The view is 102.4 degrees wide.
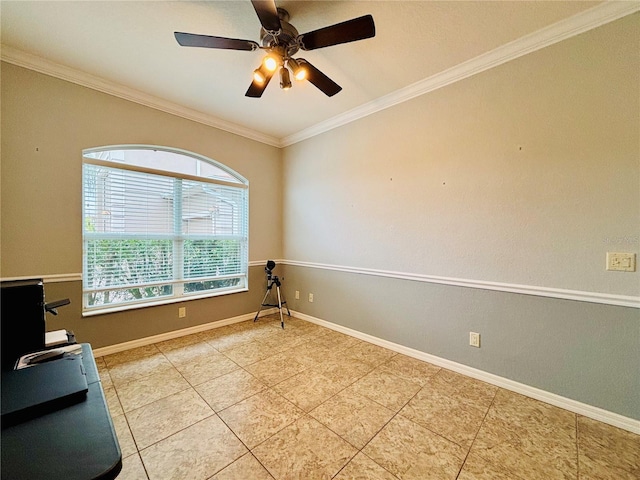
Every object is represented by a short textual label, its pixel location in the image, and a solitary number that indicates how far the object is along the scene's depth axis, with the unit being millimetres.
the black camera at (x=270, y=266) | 3799
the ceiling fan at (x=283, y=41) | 1511
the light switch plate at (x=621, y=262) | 1687
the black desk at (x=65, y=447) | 553
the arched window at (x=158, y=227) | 2658
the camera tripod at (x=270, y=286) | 3758
